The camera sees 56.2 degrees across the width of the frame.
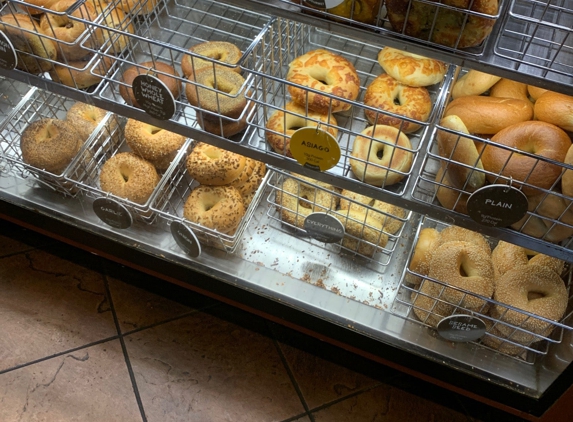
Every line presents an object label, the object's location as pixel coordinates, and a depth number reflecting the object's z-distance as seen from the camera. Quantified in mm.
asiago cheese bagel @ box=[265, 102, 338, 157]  1315
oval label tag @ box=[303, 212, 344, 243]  1520
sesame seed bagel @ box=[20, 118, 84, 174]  1713
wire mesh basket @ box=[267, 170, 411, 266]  1628
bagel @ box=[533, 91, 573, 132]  1146
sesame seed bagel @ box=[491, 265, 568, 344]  1414
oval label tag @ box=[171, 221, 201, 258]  1594
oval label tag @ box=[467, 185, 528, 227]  1001
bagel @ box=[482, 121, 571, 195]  1069
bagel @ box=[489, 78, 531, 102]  1300
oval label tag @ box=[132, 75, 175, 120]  1181
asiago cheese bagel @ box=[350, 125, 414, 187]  1266
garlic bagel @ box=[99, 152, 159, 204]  1690
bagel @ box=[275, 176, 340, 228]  1696
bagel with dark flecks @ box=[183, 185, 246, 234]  1631
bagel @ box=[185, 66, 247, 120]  1330
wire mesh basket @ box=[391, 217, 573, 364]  1410
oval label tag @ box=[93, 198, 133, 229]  1637
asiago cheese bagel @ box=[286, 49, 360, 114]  1449
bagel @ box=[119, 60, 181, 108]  1375
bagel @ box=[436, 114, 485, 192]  1098
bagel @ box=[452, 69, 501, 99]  1333
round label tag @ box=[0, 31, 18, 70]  1285
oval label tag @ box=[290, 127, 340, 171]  1107
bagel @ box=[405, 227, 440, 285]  1547
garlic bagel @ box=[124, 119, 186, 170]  1702
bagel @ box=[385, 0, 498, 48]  895
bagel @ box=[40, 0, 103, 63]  1502
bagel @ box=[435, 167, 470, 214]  1134
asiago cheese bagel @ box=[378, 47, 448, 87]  1517
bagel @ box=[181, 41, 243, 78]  1526
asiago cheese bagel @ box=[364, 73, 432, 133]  1476
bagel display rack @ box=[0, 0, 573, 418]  1272
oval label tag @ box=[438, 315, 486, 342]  1408
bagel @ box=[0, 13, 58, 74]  1386
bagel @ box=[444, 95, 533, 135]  1201
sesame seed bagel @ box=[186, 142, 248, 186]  1607
